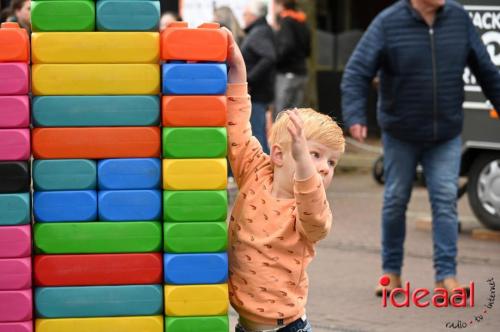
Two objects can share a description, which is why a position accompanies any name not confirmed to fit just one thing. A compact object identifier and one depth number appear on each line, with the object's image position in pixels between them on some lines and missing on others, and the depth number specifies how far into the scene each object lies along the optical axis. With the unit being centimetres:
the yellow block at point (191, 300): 746
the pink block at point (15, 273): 738
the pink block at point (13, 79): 731
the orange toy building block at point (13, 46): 733
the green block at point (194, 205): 741
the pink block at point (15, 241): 736
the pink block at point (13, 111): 732
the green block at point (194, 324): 746
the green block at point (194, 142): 738
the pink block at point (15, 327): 743
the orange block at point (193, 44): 737
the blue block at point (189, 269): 745
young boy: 770
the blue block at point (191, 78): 737
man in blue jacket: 1443
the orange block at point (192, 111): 737
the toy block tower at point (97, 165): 737
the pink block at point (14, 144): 733
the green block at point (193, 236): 743
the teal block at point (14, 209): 737
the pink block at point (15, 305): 741
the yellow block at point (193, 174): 740
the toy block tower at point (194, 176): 738
